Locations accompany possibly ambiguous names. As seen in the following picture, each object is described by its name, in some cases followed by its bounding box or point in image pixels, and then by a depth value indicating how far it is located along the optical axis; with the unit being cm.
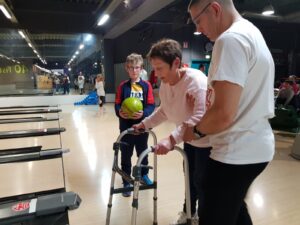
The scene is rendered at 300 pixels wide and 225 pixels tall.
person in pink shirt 176
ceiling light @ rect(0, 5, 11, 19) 782
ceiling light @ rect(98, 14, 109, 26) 876
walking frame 152
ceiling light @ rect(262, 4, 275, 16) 756
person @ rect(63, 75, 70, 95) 1477
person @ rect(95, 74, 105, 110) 1064
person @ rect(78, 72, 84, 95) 1522
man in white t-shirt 108
